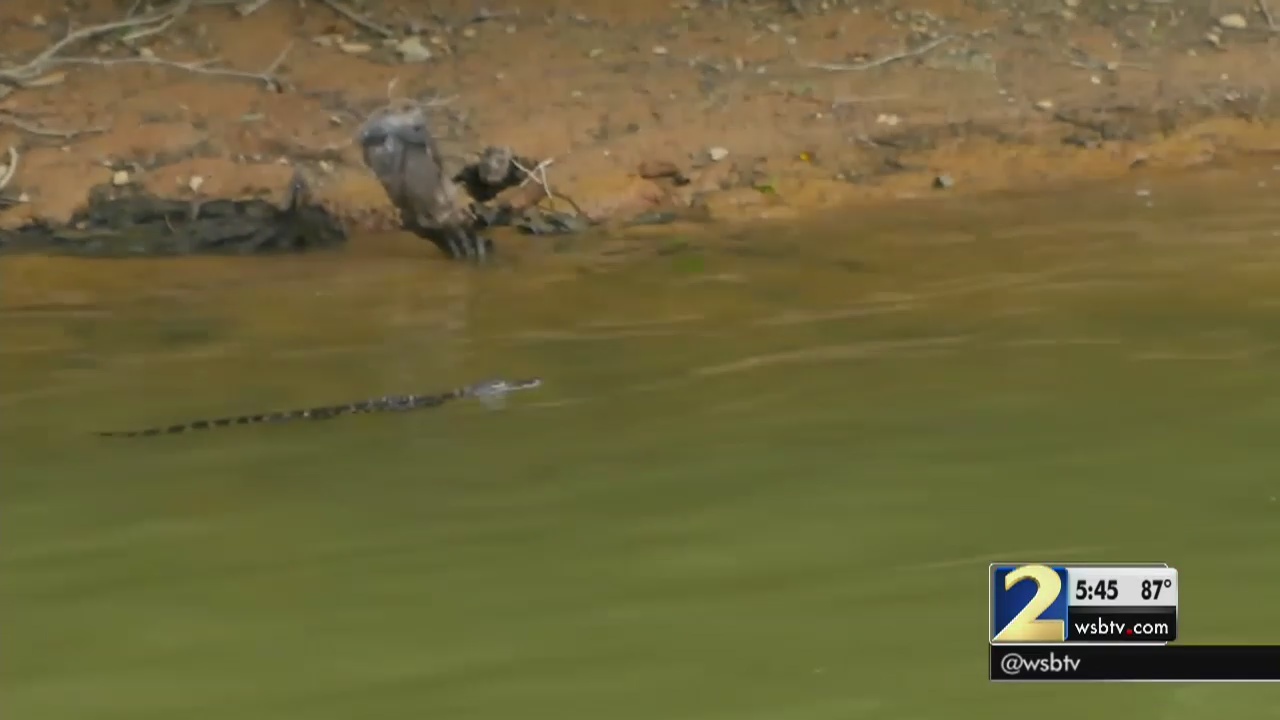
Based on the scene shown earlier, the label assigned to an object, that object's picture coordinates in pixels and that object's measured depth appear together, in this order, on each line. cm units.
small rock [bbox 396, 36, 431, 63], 1647
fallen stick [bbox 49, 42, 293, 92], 1539
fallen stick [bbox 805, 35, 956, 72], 1655
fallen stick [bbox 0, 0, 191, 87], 1527
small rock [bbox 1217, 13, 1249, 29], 1837
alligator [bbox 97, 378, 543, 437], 823
